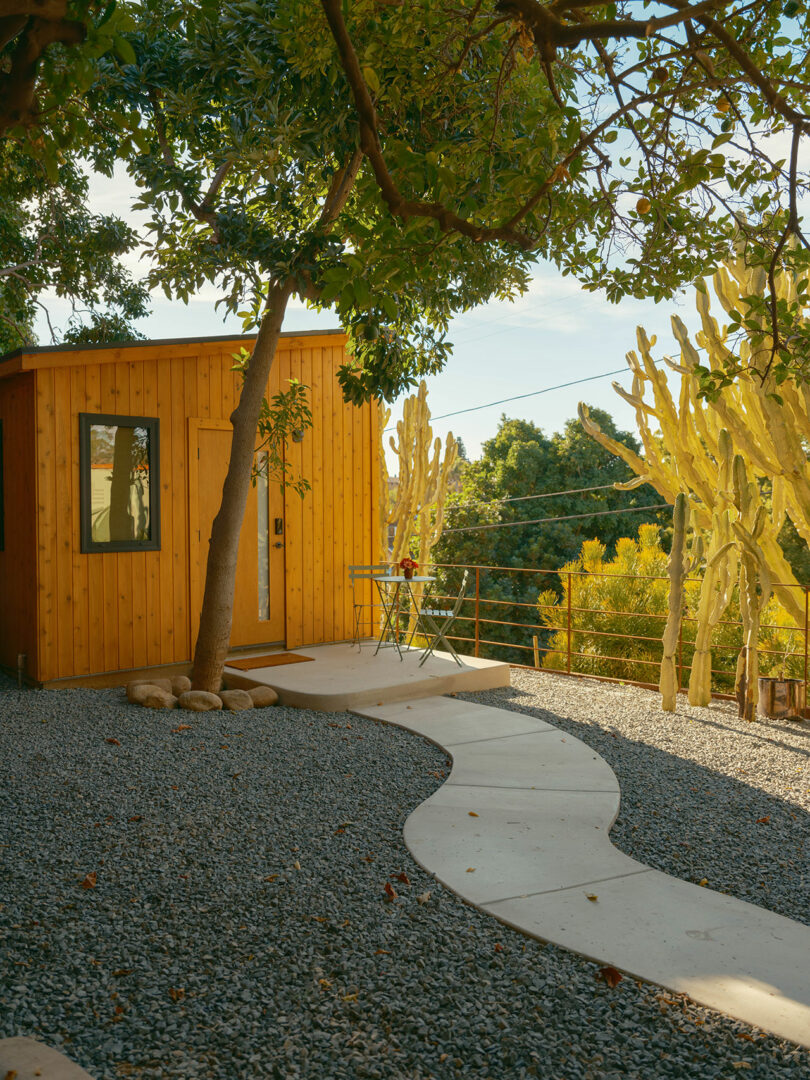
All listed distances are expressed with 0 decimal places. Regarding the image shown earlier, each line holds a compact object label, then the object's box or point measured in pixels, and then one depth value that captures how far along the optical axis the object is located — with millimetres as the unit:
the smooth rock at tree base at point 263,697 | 5990
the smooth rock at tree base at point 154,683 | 6053
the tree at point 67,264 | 10555
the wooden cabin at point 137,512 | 6371
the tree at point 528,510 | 20406
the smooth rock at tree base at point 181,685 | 6199
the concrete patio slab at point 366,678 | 5938
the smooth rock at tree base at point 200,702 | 5816
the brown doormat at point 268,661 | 6922
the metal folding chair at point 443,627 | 6656
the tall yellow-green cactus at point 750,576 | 5930
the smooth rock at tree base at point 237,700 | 5868
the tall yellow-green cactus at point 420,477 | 12828
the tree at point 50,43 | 1874
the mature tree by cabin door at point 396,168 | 2514
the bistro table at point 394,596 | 6976
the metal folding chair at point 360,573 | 8195
